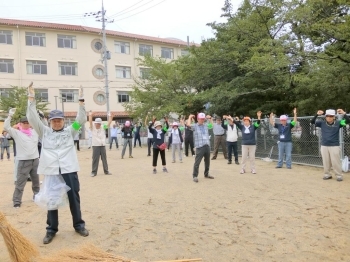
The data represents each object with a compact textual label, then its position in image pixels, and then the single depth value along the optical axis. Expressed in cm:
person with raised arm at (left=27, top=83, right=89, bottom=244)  440
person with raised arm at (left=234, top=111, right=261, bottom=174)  982
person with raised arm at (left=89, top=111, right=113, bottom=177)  991
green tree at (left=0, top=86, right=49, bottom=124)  2824
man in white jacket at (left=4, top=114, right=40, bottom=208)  639
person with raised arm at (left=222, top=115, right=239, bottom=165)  1212
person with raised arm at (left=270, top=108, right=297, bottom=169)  1048
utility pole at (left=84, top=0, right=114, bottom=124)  2825
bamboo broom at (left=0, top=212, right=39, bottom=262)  297
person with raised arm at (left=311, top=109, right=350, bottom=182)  809
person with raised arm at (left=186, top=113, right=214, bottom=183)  847
